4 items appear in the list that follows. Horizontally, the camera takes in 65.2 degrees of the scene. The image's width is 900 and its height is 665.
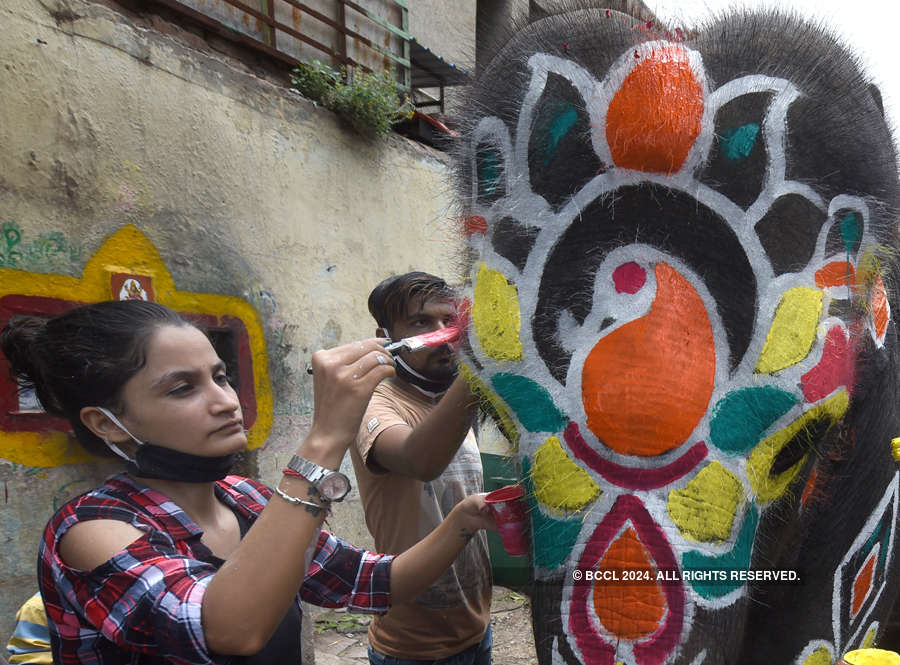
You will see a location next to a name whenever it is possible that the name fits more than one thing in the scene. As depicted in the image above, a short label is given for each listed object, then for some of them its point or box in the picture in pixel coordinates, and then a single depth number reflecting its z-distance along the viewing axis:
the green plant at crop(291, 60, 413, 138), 5.06
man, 1.83
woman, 1.01
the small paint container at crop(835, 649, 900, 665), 1.08
